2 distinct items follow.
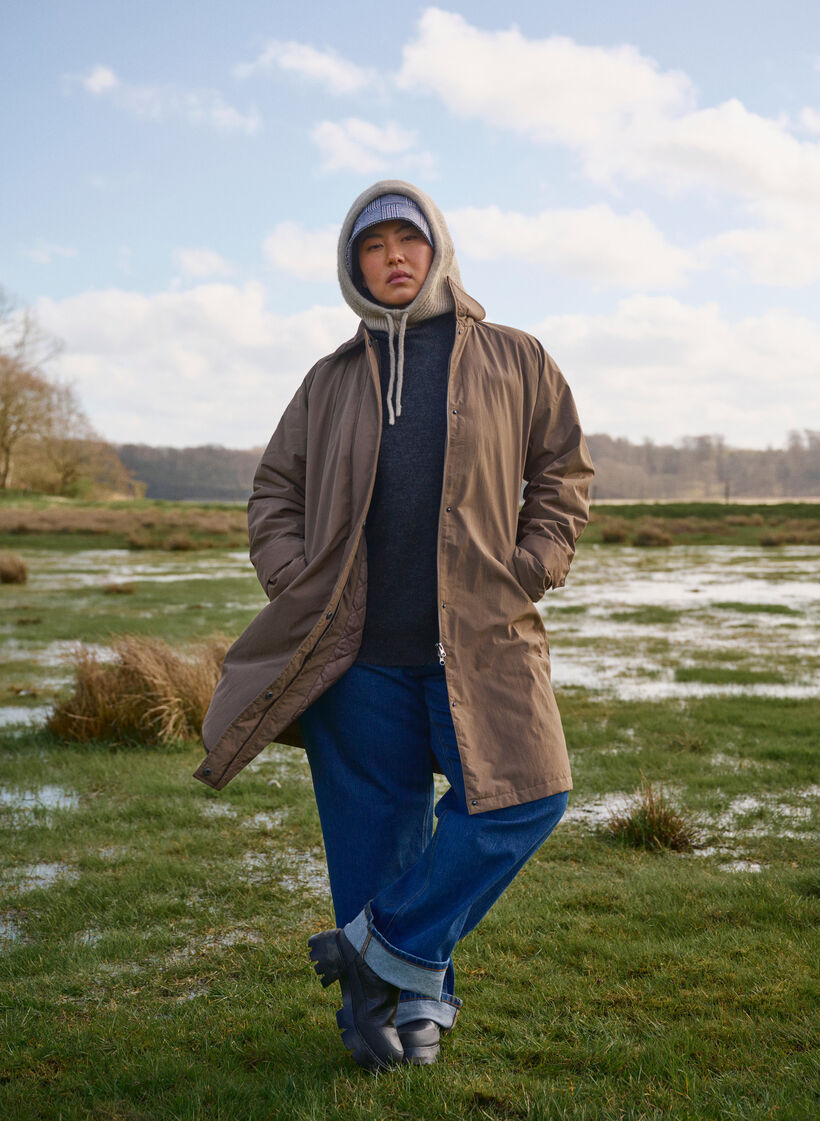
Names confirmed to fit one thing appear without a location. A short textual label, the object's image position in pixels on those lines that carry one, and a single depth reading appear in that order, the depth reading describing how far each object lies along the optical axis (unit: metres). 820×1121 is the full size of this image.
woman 2.48
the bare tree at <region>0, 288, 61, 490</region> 45.94
